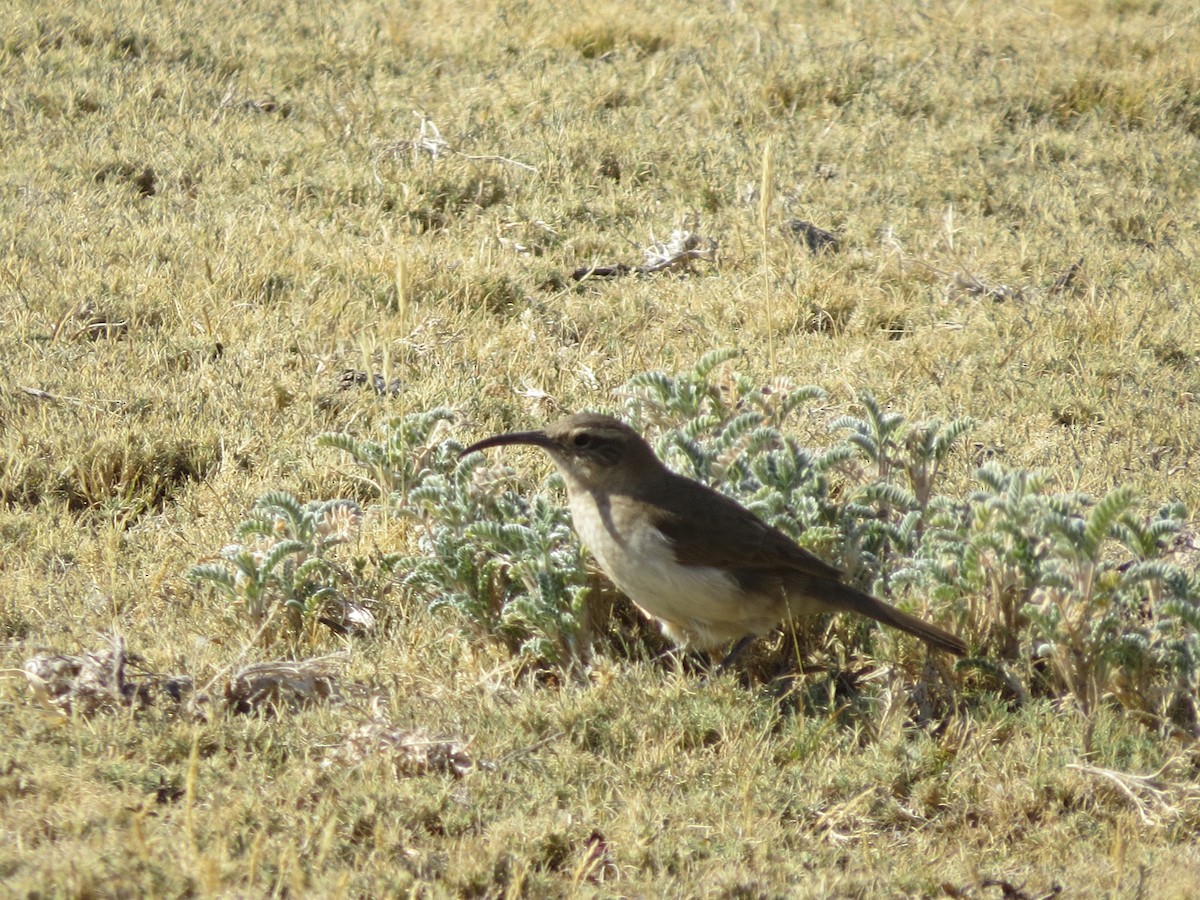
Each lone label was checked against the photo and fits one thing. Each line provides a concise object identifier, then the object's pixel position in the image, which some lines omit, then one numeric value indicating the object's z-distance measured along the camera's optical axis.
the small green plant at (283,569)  9.73
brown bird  9.23
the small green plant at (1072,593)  8.62
